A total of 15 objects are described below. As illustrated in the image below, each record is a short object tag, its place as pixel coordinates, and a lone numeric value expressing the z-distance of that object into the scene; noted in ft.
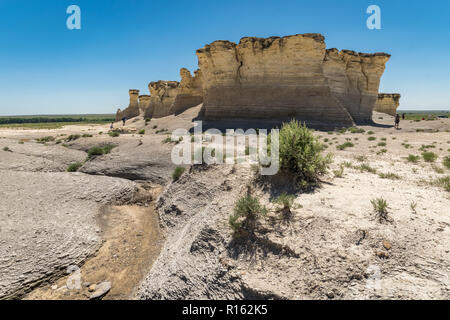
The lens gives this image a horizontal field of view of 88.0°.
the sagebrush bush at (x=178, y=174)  28.94
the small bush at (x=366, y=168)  22.24
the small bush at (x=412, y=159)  25.92
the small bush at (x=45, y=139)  68.81
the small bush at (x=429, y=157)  26.10
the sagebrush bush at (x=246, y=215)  14.05
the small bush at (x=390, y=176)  20.01
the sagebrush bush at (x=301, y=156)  18.53
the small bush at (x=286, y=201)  14.62
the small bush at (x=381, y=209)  12.71
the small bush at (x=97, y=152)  43.21
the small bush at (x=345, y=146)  36.10
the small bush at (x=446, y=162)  23.09
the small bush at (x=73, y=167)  39.68
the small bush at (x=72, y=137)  63.57
